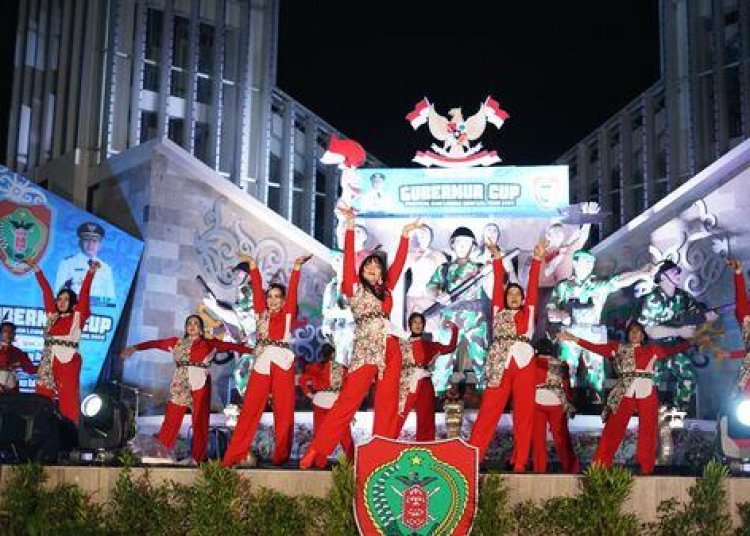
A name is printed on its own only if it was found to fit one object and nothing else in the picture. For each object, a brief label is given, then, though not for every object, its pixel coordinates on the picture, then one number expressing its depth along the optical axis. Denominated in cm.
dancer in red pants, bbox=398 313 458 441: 730
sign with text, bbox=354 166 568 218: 1295
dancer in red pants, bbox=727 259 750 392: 741
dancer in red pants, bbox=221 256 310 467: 633
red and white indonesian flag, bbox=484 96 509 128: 1316
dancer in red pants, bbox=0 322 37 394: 827
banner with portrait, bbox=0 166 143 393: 1099
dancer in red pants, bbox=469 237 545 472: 638
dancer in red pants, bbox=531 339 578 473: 716
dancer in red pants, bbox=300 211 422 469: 595
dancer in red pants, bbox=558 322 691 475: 704
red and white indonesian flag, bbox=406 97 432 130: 1324
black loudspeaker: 613
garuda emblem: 1313
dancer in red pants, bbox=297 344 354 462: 757
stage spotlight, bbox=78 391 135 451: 670
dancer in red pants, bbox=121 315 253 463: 742
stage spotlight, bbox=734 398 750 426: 637
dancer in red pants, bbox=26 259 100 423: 791
